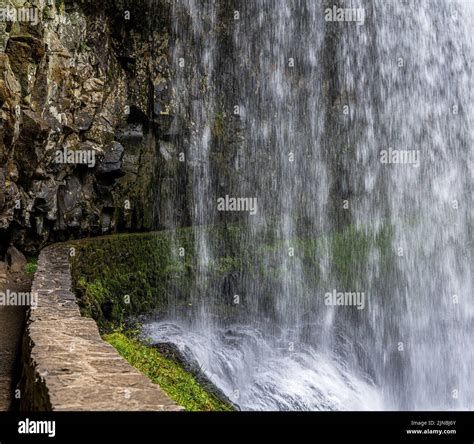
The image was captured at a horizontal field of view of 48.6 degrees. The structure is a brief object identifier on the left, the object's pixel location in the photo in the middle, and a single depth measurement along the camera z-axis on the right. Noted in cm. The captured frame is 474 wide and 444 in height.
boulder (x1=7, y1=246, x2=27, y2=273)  940
